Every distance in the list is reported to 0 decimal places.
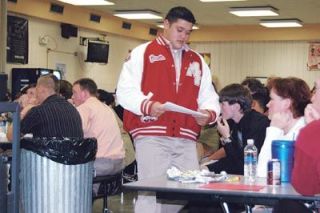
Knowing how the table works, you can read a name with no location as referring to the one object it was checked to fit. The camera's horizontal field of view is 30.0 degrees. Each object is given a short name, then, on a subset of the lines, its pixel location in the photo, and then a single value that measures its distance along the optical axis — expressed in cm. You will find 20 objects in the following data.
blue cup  288
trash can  389
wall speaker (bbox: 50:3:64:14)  1152
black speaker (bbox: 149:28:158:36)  1564
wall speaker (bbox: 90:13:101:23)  1284
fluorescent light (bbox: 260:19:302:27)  1371
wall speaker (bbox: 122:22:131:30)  1426
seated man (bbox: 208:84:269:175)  403
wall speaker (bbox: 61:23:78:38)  1203
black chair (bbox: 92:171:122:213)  527
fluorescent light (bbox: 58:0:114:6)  1146
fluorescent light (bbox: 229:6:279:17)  1209
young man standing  357
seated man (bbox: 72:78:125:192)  550
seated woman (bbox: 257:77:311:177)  329
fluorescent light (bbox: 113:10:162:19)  1286
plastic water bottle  320
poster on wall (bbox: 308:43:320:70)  1472
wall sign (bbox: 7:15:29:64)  1044
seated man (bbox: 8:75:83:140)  464
